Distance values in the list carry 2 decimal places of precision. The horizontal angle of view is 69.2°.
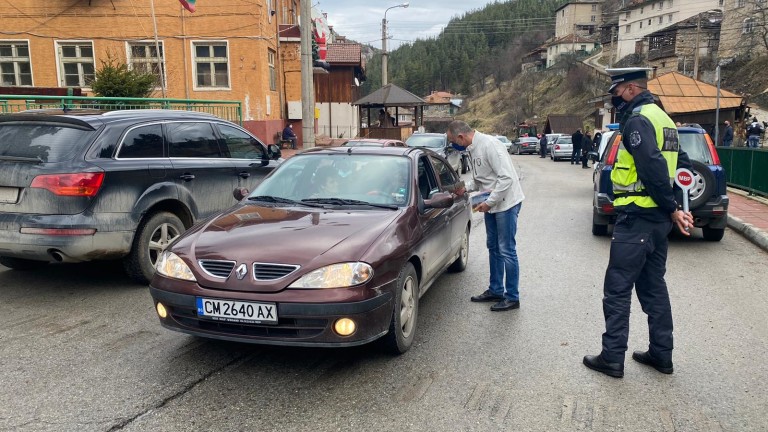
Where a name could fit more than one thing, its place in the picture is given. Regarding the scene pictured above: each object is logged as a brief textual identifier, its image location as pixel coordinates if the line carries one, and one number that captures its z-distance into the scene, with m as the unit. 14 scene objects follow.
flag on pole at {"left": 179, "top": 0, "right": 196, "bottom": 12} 16.86
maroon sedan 3.54
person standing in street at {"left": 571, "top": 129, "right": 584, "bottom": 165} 27.69
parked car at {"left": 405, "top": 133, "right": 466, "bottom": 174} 18.38
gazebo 29.59
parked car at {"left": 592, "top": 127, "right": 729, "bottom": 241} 7.93
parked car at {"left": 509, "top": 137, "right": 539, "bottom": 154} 44.44
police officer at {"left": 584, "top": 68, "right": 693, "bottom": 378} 3.66
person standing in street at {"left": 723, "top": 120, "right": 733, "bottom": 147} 27.88
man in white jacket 5.22
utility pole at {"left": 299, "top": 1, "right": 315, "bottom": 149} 13.77
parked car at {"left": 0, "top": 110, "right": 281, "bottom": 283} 5.09
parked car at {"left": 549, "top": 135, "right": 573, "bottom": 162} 32.78
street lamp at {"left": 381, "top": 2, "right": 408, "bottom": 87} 33.34
